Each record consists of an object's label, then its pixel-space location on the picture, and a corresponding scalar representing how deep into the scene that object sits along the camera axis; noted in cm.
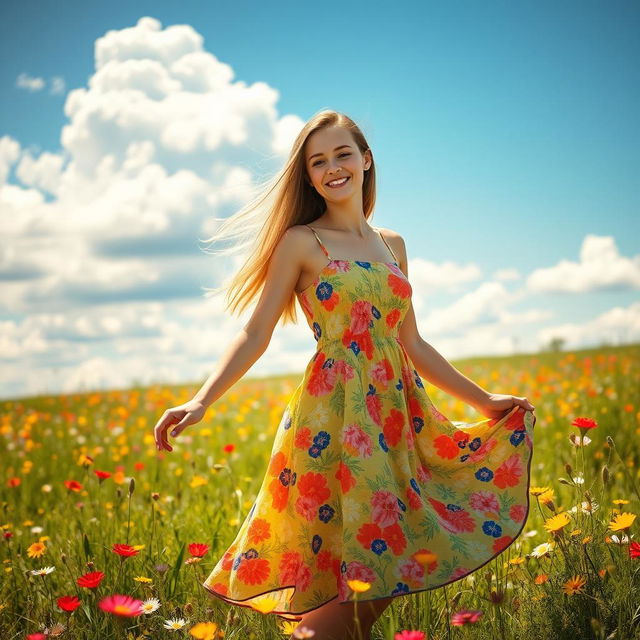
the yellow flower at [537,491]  275
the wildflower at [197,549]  264
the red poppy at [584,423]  272
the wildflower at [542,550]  278
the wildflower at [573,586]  243
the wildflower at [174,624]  250
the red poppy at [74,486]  329
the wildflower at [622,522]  251
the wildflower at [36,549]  296
